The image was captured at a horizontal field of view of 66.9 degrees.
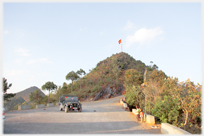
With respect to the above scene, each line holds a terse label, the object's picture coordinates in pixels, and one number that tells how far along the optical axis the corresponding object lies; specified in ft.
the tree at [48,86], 102.52
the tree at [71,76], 135.54
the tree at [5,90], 59.21
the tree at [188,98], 34.30
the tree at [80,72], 149.41
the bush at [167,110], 38.35
